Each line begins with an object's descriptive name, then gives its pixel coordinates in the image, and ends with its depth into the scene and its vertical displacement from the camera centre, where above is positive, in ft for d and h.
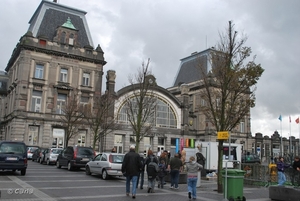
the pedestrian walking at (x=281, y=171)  56.59 -2.83
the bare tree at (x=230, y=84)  52.49 +11.47
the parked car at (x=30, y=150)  126.31 -1.93
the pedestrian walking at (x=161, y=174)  53.57 -3.92
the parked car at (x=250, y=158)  133.39 -1.86
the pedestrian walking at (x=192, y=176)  42.52 -3.25
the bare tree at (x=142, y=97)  92.12 +16.57
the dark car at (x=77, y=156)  79.25 -2.37
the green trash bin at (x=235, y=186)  39.88 -4.03
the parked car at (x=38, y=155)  107.56 -3.44
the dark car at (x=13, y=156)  59.98 -2.13
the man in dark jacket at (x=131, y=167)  41.19 -2.32
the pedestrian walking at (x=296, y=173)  47.34 -2.53
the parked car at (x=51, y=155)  99.14 -2.76
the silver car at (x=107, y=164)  61.93 -3.17
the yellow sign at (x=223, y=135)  43.80 +2.42
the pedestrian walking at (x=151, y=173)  47.50 -3.35
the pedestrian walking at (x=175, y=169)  52.29 -2.91
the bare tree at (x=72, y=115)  125.49 +12.75
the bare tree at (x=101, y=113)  117.65 +13.54
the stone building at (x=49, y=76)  146.72 +33.86
